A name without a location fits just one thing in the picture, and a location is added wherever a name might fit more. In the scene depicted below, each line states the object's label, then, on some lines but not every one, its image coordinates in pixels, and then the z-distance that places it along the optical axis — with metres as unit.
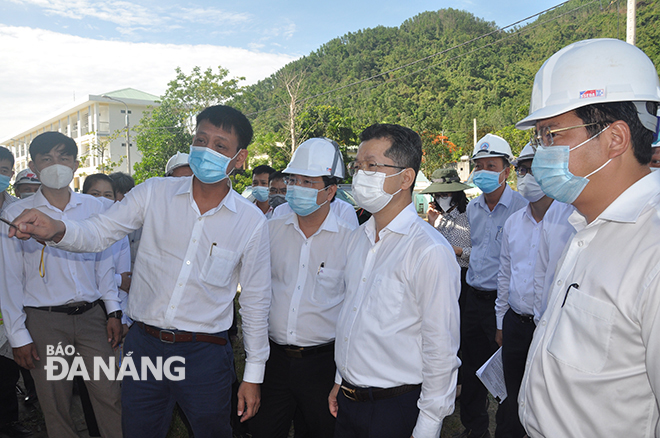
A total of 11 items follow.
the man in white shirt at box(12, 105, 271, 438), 2.39
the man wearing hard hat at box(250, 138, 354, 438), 2.80
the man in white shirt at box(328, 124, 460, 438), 1.90
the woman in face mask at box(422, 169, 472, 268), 4.78
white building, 42.66
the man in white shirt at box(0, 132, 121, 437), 3.07
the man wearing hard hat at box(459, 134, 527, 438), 3.85
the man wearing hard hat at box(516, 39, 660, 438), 1.20
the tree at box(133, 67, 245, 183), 24.67
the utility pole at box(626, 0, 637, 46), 9.96
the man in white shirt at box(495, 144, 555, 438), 3.13
